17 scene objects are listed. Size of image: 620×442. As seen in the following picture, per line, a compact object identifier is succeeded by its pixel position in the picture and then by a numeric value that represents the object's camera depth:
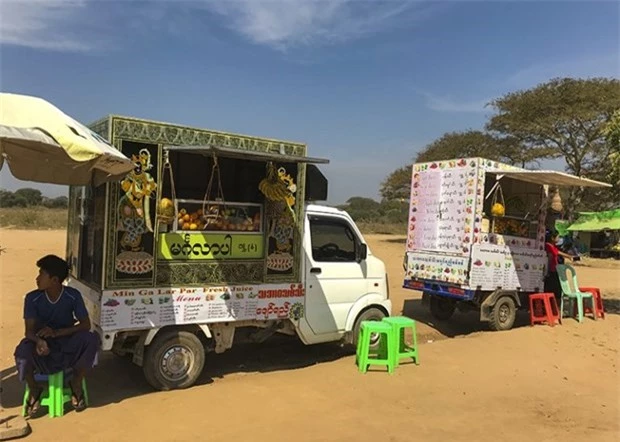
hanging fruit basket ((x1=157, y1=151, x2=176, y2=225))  5.52
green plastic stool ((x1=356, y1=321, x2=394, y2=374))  6.56
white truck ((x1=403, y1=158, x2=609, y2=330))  9.12
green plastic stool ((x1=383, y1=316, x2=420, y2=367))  6.69
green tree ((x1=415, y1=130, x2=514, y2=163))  31.97
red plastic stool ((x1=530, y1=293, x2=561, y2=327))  9.85
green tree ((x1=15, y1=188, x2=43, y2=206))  59.11
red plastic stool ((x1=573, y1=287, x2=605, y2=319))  10.70
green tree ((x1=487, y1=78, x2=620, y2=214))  26.03
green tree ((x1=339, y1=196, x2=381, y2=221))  65.19
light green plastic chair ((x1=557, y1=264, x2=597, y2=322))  10.33
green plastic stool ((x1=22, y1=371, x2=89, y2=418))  4.66
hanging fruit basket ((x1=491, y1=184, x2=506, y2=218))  9.48
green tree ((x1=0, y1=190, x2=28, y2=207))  52.64
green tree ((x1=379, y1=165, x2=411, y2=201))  36.50
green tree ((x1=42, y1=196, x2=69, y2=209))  59.96
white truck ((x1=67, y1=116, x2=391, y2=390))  5.39
